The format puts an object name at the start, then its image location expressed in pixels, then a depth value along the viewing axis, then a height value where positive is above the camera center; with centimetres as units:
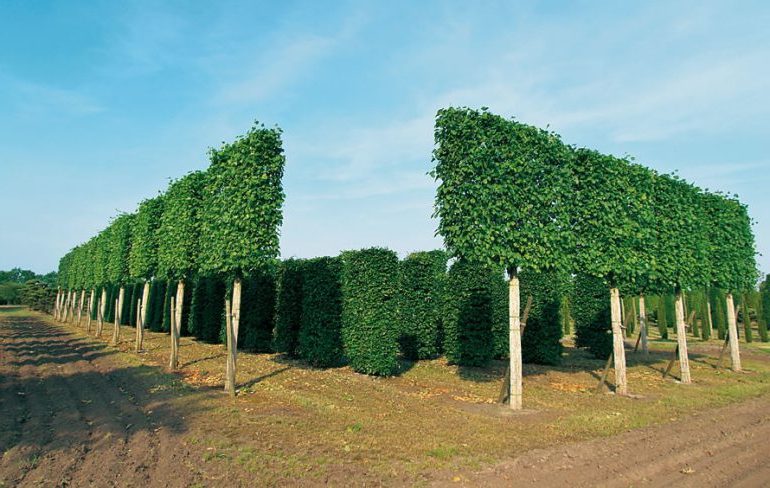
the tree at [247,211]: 1121 +232
